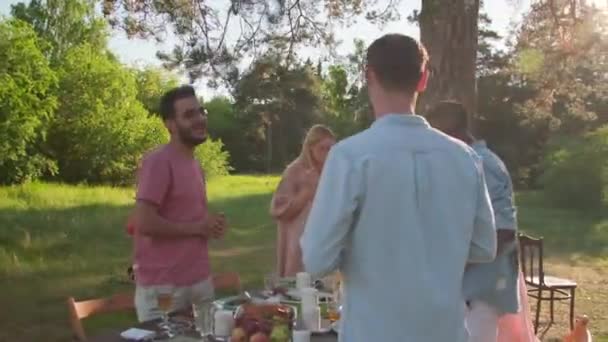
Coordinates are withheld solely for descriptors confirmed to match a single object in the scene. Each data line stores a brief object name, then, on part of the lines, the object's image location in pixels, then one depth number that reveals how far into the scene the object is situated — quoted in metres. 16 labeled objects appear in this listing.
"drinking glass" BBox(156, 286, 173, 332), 2.79
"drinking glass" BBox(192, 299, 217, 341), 2.71
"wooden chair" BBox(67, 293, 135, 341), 3.09
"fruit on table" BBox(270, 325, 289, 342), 2.52
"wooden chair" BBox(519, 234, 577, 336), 6.93
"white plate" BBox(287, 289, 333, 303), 3.25
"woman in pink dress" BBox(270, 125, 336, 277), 4.76
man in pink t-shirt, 3.23
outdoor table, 2.73
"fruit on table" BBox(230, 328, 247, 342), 2.50
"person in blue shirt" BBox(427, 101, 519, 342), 3.56
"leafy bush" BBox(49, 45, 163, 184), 24.52
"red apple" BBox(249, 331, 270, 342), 2.44
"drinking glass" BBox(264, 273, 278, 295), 3.48
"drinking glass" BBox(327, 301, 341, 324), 2.98
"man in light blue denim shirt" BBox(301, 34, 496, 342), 1.81
